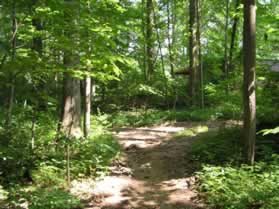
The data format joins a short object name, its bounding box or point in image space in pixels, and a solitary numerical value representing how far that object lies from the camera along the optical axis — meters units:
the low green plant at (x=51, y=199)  4.89
